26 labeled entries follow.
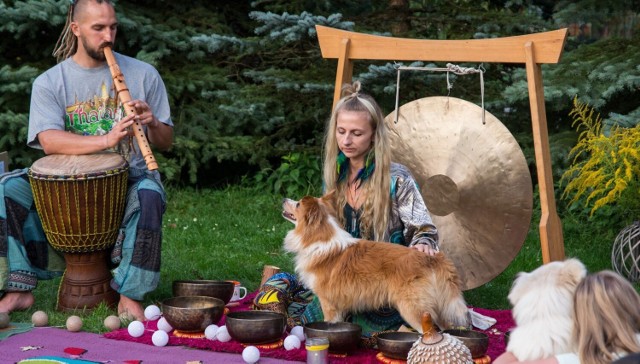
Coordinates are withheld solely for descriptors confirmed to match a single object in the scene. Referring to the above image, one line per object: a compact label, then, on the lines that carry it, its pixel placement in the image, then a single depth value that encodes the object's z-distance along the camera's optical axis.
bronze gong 5.55
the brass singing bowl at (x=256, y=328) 4.40
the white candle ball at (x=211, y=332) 4.57
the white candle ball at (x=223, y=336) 4.55
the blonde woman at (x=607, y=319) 3.01
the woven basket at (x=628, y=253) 6.12
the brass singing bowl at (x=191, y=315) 4.61
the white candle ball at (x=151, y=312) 4.98
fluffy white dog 3.26
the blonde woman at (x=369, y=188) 4.68
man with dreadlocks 5.09
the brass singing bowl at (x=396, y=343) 4.13
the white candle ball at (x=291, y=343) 4.45
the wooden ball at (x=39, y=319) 4.92
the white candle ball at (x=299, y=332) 4.61
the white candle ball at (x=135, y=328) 4.66
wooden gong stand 5.05
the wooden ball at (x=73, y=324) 4.80
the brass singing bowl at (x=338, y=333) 4.26
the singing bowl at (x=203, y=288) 5.10
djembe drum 5.03
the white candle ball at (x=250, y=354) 4.23
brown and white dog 4.30
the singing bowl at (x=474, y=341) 4.15
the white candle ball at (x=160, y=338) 4.55
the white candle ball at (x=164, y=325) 4.72
